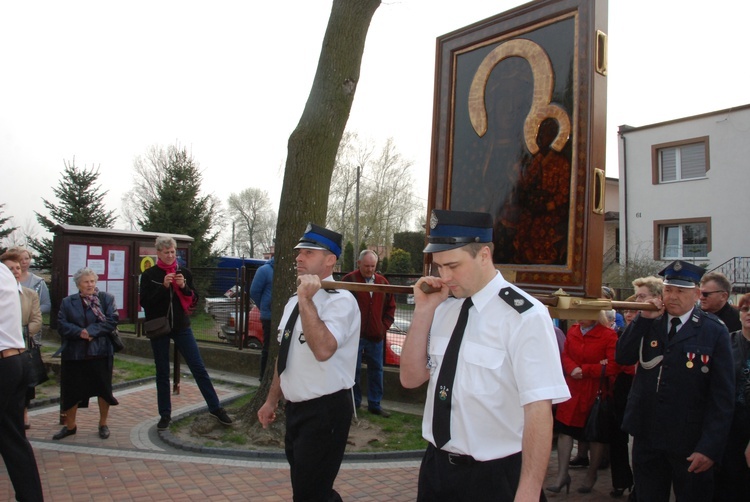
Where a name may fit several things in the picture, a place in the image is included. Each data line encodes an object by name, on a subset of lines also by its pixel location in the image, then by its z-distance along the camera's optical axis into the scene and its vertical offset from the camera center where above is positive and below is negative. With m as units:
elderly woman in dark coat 7.05 -1.01
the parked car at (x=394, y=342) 9.43 -1.05
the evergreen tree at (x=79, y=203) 26.28 +2.57
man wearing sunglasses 5.14 -0.14
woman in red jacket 5.60 -0.98
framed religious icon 3.07 +0.74
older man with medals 3.81 -0.74
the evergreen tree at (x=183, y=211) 24.30 +2.16
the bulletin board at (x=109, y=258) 11.55 +0.12
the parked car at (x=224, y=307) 11.93 -0.75
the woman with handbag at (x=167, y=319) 7.16 -0.60
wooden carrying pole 2.84 -0.11
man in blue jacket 8.89 -0.31
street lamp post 41.63 +3.02
